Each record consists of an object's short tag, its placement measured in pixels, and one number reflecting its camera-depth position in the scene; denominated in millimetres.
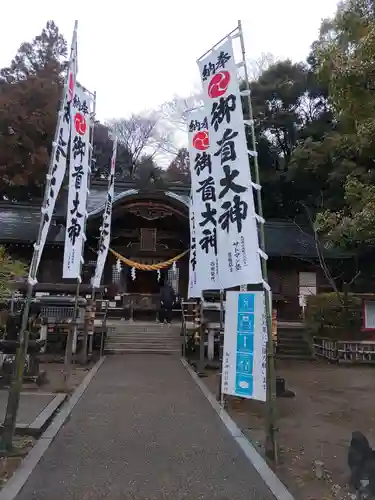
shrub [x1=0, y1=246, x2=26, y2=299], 6195
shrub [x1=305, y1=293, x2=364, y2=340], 15727
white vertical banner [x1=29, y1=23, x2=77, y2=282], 6559
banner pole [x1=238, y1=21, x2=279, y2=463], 5555
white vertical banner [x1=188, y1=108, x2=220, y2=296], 10430
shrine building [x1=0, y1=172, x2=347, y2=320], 21594
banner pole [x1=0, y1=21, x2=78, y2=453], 5512
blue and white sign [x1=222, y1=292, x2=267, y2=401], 6266
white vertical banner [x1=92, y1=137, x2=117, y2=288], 14305
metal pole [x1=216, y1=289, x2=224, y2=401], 9300
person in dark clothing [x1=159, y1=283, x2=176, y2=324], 20234
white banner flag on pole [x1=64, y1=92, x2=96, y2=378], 9764
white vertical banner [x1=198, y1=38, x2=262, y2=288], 6176
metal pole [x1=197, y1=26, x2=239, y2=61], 6620
